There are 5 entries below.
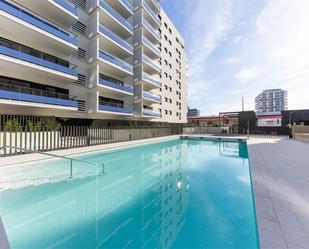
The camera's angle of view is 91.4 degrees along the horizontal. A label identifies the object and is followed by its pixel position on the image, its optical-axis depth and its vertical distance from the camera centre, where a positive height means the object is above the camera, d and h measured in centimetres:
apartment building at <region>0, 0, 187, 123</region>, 1267 +762
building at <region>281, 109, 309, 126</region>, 4197 +269
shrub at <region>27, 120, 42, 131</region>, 1000 -5
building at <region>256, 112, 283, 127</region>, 4577 +115
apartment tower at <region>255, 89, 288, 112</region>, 10888 +1879
